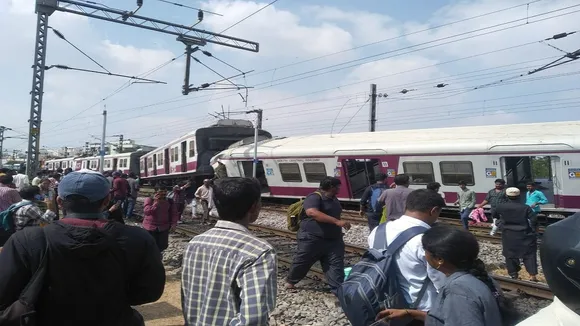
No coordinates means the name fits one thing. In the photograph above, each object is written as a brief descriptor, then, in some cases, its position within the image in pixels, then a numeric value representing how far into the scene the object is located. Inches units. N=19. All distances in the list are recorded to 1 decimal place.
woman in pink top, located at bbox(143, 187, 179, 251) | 273.4
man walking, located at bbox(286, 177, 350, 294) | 204.1
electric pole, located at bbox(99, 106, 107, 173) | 762.9
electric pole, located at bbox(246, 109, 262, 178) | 677.4
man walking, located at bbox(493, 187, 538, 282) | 261.4
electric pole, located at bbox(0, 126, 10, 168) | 2311.8
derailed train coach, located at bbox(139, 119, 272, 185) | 819.4
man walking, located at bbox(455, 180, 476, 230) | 436.4
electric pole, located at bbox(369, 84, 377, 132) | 1081.4
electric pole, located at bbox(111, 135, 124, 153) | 1896.2
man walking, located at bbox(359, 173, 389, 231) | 318.7
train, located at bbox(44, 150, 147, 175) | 1288.1
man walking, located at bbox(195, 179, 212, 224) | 529.0
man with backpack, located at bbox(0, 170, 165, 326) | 79.2
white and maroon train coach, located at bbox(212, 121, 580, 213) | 476.7
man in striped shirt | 76.8
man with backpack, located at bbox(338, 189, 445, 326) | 109.1
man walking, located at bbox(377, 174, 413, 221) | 256.5
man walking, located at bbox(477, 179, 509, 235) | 324.6
